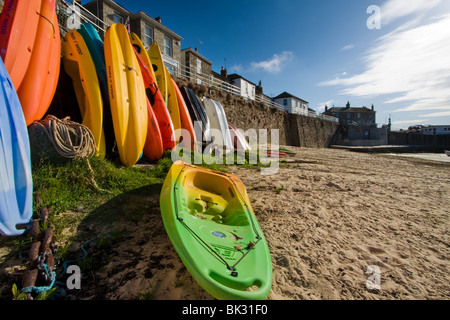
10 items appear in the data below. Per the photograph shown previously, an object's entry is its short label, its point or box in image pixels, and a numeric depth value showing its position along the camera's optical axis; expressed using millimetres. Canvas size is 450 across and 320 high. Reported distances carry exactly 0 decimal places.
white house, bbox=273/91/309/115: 37469
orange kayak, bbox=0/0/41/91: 2697
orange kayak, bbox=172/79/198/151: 5830
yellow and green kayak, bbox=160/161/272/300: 1383
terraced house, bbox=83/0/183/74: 12812
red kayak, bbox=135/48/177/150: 4887
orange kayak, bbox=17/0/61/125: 2799
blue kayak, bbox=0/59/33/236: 1781
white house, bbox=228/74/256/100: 27625
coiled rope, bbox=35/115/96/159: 2764
